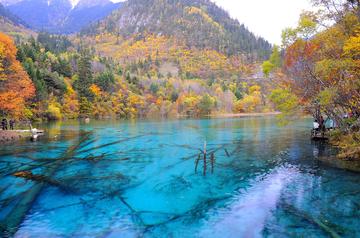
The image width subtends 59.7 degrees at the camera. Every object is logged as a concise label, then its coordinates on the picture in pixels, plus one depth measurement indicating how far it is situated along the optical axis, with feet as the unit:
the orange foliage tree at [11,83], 127.03
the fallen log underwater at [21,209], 38.86
